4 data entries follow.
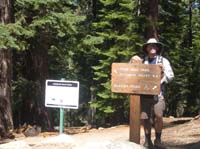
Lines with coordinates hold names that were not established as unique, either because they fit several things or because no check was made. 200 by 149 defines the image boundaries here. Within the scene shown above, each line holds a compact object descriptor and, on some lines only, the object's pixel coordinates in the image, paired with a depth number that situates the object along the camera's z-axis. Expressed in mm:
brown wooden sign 7680
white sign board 8320
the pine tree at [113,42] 19297
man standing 7926
